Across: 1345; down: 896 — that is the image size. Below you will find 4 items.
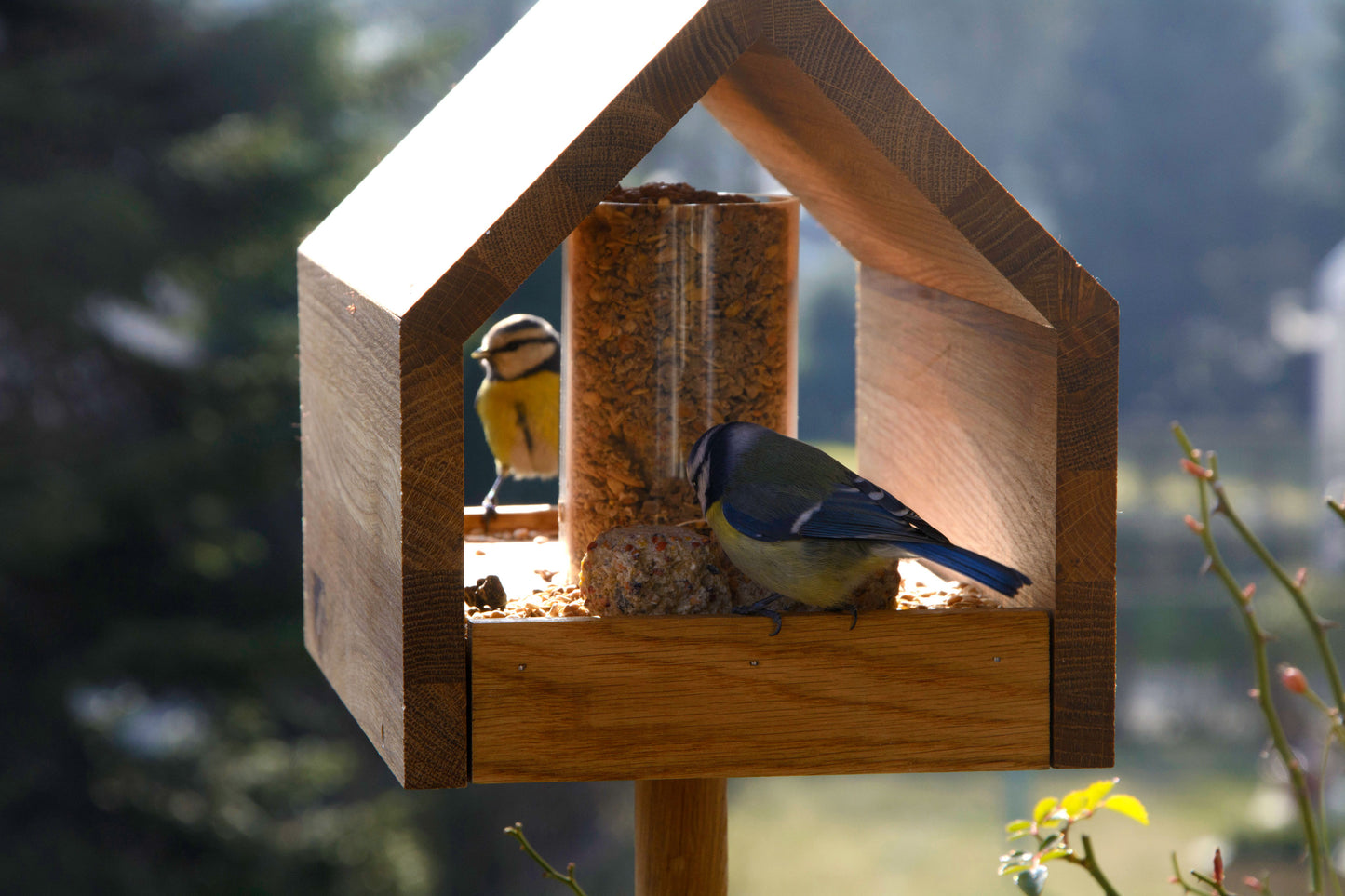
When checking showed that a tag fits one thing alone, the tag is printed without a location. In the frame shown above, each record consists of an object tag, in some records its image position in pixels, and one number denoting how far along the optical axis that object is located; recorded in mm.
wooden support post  3532
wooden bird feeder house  3435
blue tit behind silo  3750
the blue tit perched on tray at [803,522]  3477
